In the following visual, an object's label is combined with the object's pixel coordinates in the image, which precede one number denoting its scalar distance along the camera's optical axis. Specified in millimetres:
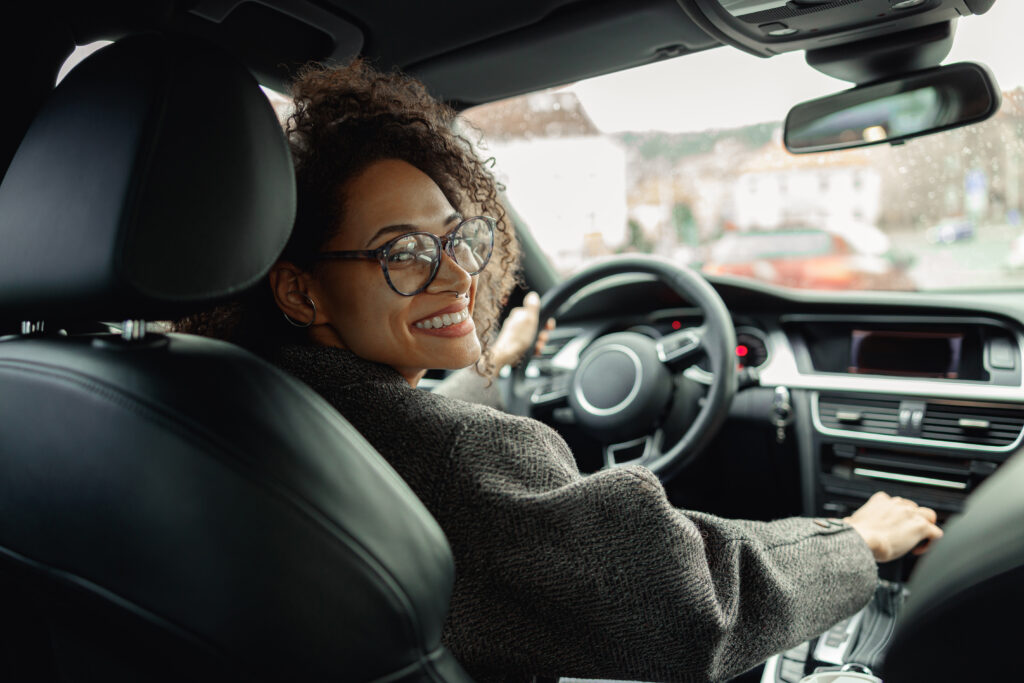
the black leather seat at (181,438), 830
